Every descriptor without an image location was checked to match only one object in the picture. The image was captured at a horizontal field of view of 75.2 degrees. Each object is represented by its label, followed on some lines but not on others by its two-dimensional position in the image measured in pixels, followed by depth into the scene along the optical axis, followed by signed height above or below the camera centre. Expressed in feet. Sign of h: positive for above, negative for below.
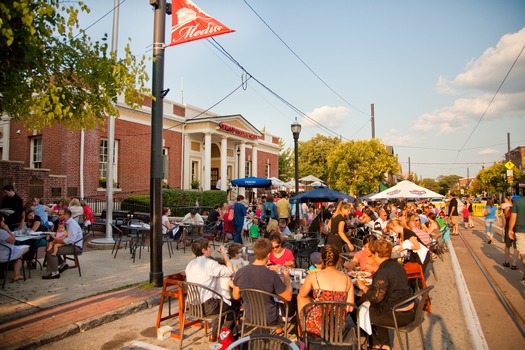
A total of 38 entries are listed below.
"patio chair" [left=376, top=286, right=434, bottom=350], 11.91 -4.60
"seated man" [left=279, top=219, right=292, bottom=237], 30.39 -3.63
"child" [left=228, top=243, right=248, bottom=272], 16.75 -3.20
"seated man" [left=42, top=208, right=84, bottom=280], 22.50 -3.90
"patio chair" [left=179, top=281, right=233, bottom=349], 13.33 -4.54
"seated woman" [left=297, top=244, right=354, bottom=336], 11.71 -3.45
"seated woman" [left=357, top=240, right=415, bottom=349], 12.46 -3.85
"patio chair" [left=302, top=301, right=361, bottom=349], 11.04 -4.43
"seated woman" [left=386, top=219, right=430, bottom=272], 21.20 -3.51
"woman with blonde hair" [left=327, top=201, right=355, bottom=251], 23.95 -2.69
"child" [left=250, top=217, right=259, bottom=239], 36.44 -4.50
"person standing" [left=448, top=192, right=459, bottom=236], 54.65 -3.64
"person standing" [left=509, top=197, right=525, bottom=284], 24.13 -2.39
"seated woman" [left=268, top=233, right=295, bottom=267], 18.11 -3.58
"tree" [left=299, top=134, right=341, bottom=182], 169.07 +16.60
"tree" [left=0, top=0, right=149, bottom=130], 14.23 +5.50
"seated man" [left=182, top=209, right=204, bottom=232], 37.63 -3.45
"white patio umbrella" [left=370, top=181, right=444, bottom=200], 44.52 -0.37
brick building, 53.67 +7.03
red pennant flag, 19.94 +9.92
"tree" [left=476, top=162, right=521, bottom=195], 133.62 +4.92
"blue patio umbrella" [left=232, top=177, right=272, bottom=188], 65.36 +1.36
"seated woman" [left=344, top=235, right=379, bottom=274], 17.80 -3.94
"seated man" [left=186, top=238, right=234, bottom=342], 13.70 -3.65
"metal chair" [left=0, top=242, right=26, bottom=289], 20.13 -4.18
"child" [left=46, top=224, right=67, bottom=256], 22.69 -3.38
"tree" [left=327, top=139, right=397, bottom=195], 83.71 +6.05
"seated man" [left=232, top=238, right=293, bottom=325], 12.46 -3.48
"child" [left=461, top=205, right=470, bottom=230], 68.34 -5.01
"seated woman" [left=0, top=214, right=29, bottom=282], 20.39 -3.75
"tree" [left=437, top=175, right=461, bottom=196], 381.68 +9.96
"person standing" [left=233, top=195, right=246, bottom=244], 34.88 -2.86
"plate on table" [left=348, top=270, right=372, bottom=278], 16.23 -4.12
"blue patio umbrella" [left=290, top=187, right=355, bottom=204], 40.04 -0.81
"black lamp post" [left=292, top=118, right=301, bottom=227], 41.63 +6.54
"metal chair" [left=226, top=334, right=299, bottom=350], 7.21 -3.55
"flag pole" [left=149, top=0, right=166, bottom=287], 21.11 +2.08
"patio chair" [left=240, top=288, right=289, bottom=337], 12.21 -4.26
